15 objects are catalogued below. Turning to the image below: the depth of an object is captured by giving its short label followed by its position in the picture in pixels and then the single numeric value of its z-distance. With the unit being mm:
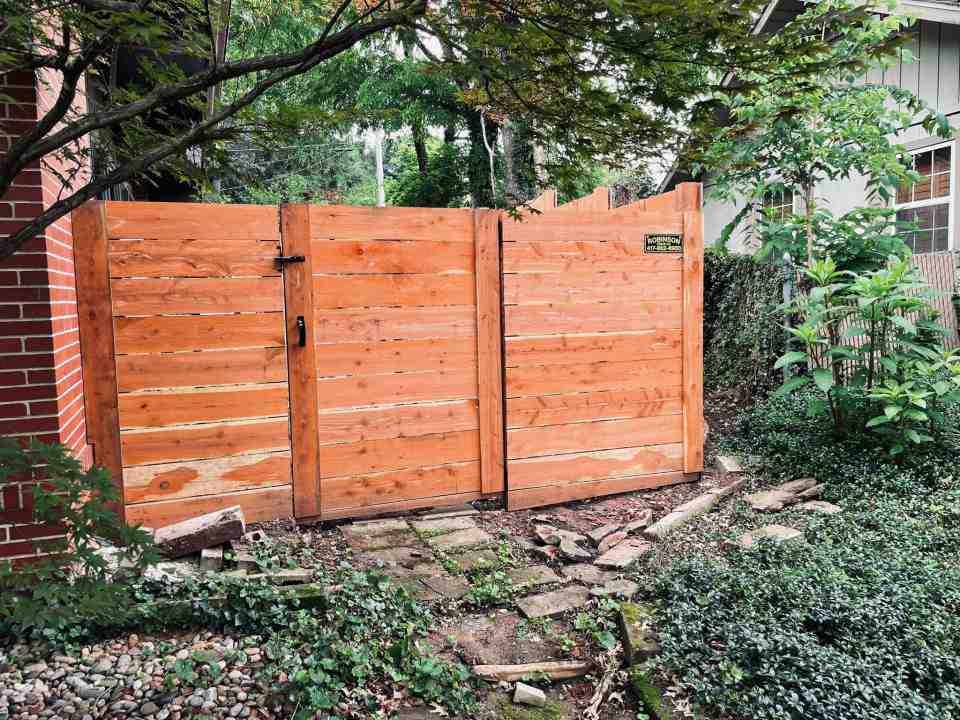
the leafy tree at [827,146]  6375
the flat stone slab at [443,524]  4480
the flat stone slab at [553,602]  3520
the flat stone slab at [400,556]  3932
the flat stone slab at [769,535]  3998
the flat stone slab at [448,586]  3625
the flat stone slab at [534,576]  3848
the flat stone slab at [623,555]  4027
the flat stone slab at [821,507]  4453
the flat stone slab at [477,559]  3979
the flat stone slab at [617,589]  3605
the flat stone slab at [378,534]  4184
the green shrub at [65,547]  1913
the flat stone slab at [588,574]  3893
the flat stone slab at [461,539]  4250
